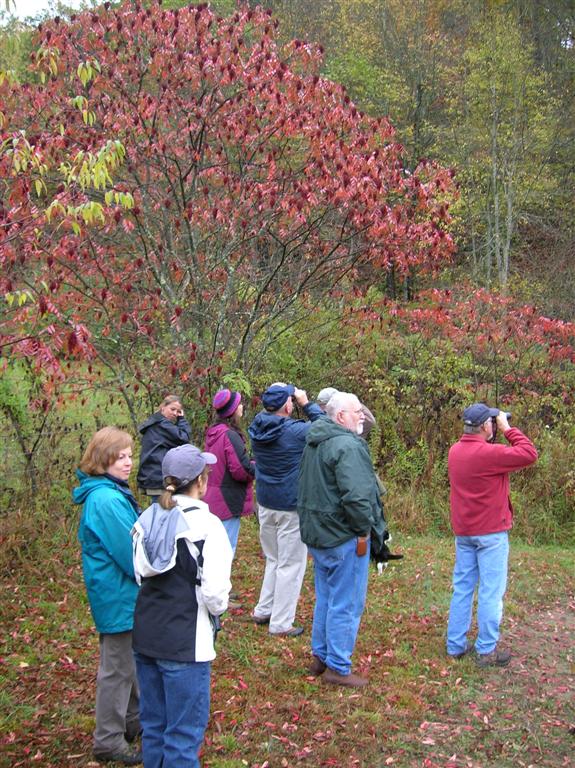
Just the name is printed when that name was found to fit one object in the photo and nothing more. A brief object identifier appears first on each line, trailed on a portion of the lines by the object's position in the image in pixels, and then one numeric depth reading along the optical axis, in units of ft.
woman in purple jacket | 19.84
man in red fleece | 17.74
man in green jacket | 15.67
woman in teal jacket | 12.71
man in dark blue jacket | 18.97
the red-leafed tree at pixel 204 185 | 27.71
